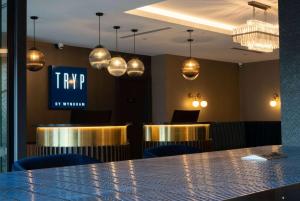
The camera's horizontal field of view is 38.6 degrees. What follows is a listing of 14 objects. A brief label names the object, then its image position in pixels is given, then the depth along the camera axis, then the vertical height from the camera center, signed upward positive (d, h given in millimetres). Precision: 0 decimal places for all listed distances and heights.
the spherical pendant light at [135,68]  7855 +881
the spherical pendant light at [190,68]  8250 +911
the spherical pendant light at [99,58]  6816 +933
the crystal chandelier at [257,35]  6070 +1145
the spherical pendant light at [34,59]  7050 +943
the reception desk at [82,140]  6352 -356
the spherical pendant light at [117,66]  7367 +857
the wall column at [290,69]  3146 +338
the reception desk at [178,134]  7758 -351
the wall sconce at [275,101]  12273 +399
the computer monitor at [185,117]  8258 -29
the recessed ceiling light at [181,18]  7212 +1770
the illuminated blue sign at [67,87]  9173 +632
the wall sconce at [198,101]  11688 +397
